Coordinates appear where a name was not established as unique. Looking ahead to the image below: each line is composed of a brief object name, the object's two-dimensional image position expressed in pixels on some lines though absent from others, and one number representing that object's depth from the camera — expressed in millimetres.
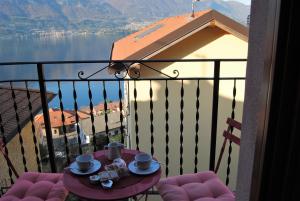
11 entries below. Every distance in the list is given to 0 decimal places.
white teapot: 2207
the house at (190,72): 5457
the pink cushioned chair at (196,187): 2164
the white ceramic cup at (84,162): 2051
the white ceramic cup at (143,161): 2046
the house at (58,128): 10320
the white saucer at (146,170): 2020
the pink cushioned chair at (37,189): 2193
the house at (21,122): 5770
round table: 1801
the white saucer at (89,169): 2045
